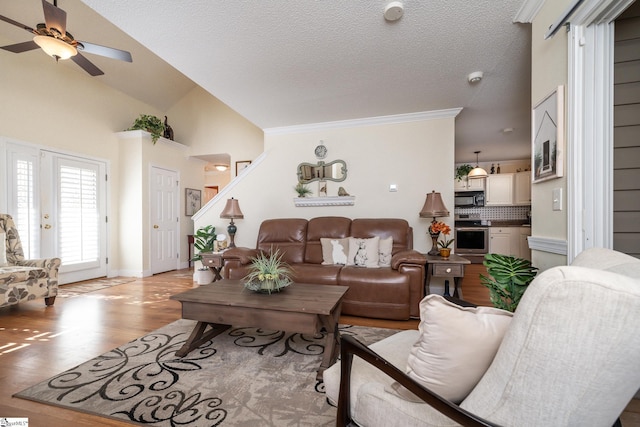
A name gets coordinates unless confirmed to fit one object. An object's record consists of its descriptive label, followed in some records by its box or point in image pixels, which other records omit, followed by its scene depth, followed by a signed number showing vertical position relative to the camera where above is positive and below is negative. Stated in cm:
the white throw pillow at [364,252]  309 -48
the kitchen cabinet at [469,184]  653 +66
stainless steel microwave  646 +29
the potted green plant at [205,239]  432 -42
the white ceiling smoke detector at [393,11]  183 +140
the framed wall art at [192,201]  575 +27
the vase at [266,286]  206 -56
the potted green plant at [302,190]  416 +35
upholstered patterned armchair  275 -63
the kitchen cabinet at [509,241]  594 -67
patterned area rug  142 -107
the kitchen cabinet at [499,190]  627 +49
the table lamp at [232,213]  392 +0
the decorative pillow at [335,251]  331 -48
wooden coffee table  180 -69
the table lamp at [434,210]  325 +2
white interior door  501 -11
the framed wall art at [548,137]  155 +46
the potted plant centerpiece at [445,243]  309 -40
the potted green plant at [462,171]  658 +98
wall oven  602 -65
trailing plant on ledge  476 +157
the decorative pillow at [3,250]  300 -40
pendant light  609 +86
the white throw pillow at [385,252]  312 -47
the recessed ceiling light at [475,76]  271 +138
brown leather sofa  271 -61
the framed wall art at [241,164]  556 +101
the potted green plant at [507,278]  156 -39
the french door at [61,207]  361 +11
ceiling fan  224 +158
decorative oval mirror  410 +63
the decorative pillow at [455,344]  74 -38
